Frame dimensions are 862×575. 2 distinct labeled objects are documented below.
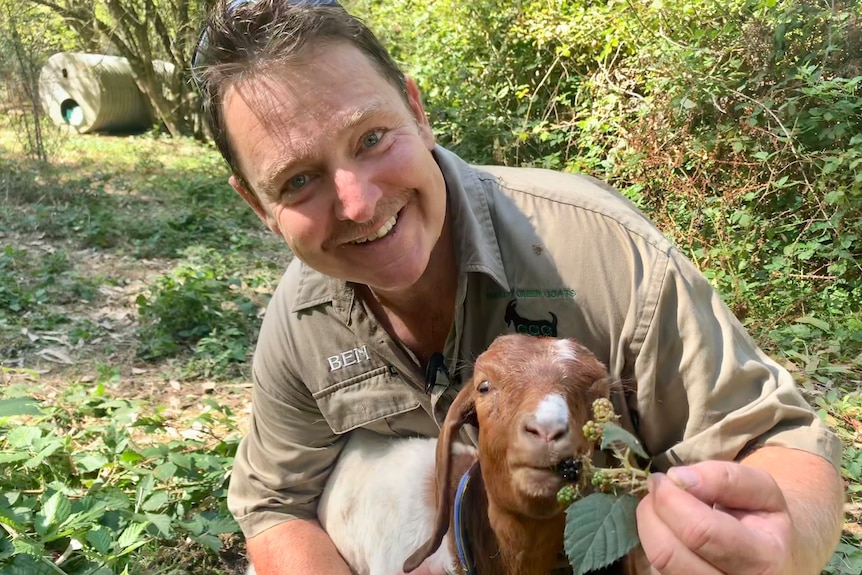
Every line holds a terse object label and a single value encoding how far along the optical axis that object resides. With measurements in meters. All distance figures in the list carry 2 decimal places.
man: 0.64
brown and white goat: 0.57
